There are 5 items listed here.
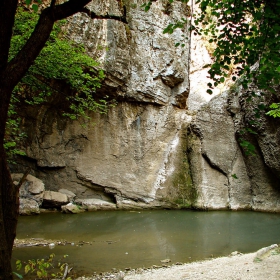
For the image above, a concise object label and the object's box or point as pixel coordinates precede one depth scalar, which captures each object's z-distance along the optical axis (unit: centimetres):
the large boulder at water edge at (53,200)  1257
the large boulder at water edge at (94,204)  1342
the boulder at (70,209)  1243
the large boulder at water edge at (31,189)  1218
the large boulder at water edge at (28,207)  1155
